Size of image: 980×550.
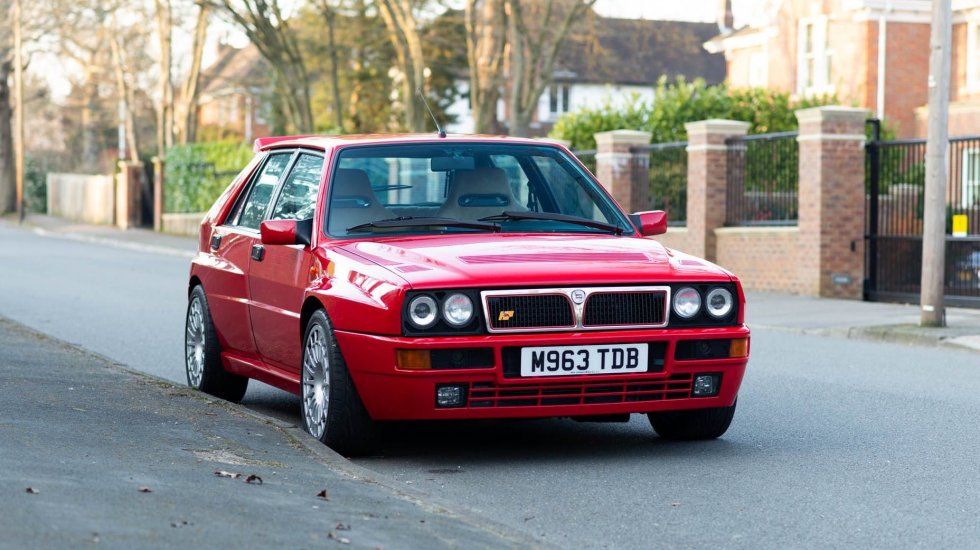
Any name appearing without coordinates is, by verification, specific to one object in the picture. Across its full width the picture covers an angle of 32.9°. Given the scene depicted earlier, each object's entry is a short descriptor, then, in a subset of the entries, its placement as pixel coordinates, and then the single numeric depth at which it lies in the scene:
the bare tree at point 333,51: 42.90
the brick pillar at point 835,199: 22.11
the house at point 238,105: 87.06
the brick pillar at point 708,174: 24.98
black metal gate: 20.48
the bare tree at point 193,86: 48.97
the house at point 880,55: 39.94
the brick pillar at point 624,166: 27.59
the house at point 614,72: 78.94
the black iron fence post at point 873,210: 22.28
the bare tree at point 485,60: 33.47
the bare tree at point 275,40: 37.47
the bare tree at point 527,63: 31.34
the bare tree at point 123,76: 54.52
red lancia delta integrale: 7.45
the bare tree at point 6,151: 69.06
